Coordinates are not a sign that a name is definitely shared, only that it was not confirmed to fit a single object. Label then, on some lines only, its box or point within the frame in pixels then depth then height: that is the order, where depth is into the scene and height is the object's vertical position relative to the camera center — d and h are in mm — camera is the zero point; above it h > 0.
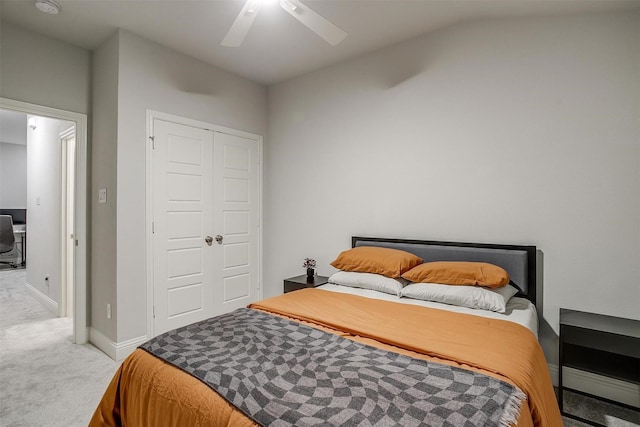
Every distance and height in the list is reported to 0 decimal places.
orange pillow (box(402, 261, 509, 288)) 2131 -450
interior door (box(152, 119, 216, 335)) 3004 -170
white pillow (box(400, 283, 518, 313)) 2037 -574
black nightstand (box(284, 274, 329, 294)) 3102 -738
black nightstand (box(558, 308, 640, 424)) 1817 -778
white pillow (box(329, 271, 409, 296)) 2461 -588
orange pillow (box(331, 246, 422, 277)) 2545 -433
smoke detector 2342 +1499
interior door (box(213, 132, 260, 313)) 3561 -105
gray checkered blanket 977 -627
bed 1019 -630
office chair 6176 -562
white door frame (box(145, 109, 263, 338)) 2909 -81
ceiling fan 1860 +1148
